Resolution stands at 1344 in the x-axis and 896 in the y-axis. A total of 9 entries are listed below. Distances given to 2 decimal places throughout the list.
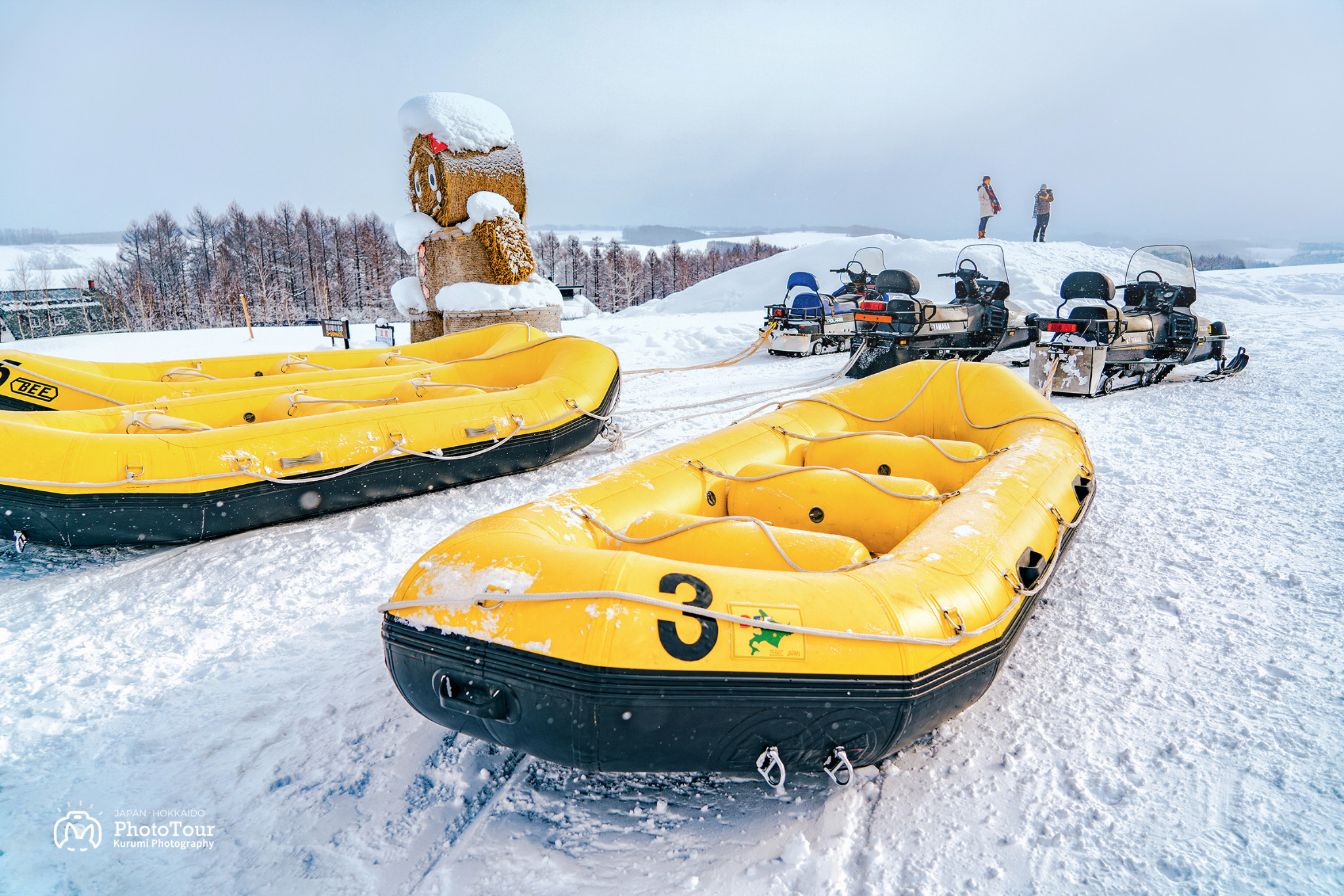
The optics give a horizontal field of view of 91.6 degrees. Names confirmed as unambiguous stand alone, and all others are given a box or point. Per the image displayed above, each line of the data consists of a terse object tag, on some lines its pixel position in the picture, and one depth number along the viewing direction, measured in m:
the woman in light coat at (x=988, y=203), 12.11
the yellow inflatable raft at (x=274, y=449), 3.08
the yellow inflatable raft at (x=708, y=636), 1.62
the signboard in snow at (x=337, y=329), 10.43
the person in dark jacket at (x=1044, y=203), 13.40
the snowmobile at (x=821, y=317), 9.55
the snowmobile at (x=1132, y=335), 6.28
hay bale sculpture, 8.24
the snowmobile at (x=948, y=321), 7.33
